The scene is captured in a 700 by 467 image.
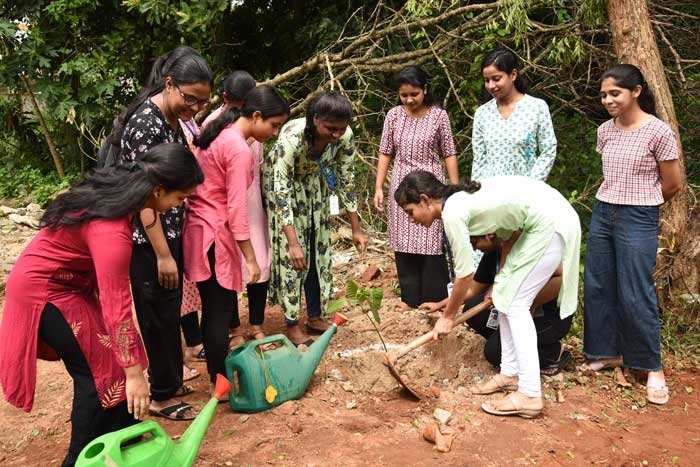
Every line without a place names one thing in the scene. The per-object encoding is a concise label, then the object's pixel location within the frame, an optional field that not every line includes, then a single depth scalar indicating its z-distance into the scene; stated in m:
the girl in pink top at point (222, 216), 2.81
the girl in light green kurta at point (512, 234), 2.73
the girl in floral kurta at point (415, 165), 3.81
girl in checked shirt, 2.95
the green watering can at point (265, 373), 2.85
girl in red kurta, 1.93
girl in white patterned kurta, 3.36
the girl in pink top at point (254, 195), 3.45
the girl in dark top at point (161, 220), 2.52
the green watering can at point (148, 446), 1.89
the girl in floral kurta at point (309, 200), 3.20
